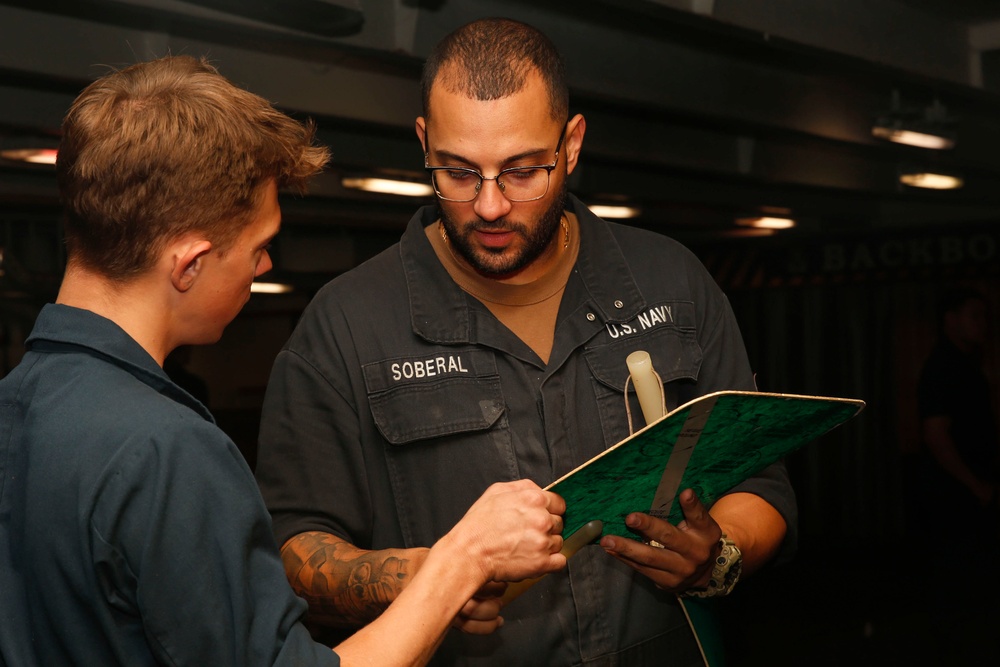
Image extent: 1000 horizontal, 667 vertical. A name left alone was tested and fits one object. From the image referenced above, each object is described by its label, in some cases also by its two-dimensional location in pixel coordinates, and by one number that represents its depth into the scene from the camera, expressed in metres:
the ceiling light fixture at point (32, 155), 3.55
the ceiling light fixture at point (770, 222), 5.84
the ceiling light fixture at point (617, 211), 5.54
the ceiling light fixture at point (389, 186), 4.68
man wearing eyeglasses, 1.71
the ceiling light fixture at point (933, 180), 5.84
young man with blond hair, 1.01
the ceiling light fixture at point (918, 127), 5.56
